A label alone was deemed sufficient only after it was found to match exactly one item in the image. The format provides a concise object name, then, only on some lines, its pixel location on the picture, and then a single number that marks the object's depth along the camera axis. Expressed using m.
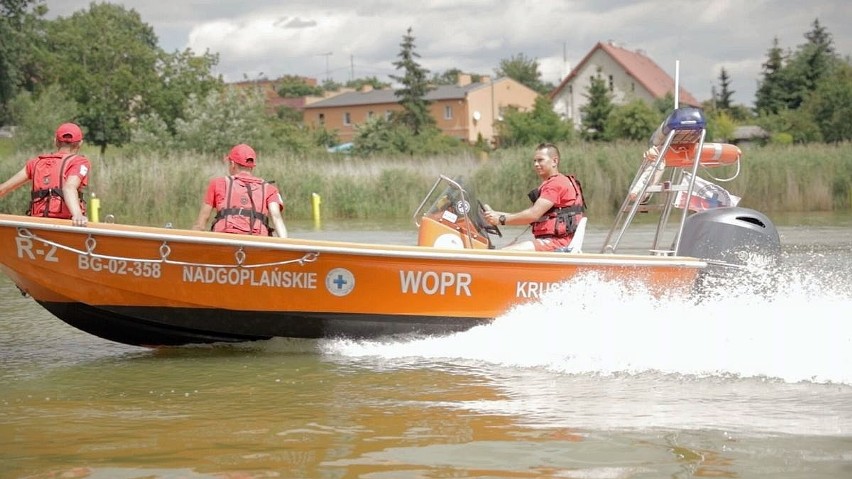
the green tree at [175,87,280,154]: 36.84
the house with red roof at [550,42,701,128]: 73.50
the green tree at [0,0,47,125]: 50.59
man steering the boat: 7.87
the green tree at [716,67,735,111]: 86.31
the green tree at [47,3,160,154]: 53.91
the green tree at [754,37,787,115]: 60.84
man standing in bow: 7.55
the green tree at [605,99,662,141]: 48.50
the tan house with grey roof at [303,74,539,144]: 81.50
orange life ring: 7.97
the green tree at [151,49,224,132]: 53.31
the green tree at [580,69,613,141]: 53.50
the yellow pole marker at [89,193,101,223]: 20.50
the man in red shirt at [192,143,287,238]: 7.54
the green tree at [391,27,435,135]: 68.62
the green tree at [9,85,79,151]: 39.12
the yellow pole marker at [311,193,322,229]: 22.84
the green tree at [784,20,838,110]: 58.50
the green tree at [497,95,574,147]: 54.34
